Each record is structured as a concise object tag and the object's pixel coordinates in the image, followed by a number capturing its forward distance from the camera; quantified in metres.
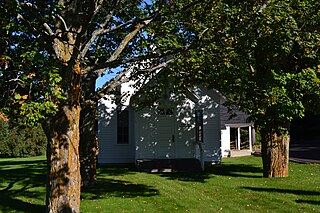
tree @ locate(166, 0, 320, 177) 9.79
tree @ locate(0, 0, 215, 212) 6.39
